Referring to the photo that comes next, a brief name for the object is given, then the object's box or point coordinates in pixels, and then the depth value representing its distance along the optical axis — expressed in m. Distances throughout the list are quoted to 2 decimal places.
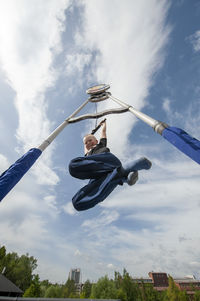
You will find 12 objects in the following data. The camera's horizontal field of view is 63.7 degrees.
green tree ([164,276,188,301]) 33.22
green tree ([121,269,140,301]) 36.69
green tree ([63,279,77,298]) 42.18
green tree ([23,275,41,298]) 26.67
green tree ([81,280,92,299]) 41.57
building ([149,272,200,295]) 83.79
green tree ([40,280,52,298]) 51.36
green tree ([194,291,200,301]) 38.56
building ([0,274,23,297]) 17.82
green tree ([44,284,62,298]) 37.88
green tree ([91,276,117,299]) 32.88
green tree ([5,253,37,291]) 34.19
